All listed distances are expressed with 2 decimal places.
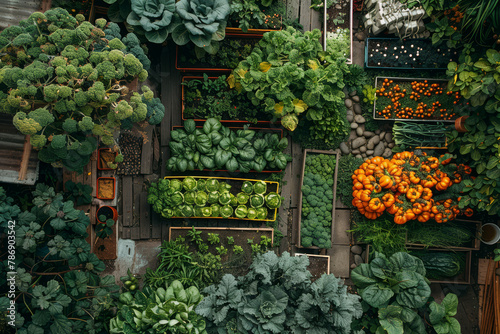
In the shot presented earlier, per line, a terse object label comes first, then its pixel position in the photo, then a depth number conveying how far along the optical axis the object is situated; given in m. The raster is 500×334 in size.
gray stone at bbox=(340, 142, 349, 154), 6.30
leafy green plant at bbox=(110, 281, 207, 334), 4.88
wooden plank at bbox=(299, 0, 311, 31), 6.34
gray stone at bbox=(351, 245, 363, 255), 6.29
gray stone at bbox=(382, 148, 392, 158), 6.39
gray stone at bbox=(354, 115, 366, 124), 6.38
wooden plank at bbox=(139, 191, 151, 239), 6.08
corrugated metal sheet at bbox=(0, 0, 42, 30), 4.96
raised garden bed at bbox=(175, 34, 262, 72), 5.90
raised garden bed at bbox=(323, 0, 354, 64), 6.24
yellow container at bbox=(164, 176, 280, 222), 5.80
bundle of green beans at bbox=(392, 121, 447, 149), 6.12
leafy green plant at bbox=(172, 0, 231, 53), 5.05
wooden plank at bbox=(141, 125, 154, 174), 6.02
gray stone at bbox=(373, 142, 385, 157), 6.37
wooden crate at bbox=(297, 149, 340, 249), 6.04
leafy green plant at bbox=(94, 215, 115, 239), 5.62
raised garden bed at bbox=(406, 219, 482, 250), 6.05
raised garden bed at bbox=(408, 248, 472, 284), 6.04
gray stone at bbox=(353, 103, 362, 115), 6.40
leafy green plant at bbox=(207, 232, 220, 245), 5.77
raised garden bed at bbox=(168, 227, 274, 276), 5.80
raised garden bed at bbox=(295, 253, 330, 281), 6.02
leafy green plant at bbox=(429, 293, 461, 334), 5.58
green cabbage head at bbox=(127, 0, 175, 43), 4.97
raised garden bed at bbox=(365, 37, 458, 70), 6.16
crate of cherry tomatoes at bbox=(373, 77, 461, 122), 6.16
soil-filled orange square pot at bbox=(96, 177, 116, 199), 5.91
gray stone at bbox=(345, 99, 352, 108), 6.37
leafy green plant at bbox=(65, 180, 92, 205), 5.57
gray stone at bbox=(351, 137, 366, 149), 6.34
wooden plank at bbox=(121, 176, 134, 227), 6.06
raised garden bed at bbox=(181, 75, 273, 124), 5.95
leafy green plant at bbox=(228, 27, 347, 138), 5.33
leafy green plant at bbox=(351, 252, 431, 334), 5.44
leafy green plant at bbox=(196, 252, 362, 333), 4.98
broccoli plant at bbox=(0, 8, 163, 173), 4.13
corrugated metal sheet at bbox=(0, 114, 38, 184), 4.93
